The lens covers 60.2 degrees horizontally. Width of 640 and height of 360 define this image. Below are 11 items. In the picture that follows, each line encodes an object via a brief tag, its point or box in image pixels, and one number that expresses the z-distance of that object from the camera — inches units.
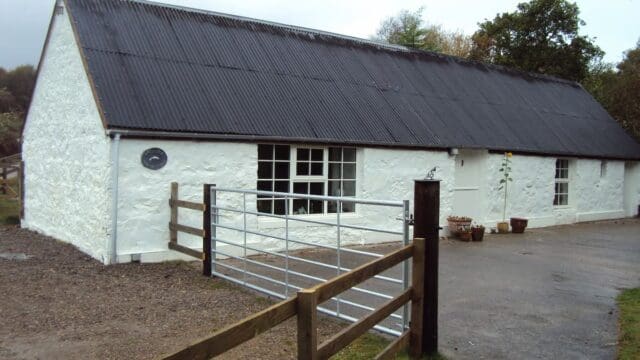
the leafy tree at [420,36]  1586.4
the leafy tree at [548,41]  1128.2
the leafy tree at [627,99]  892.6
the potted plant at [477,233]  534.3
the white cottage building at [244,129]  379.6
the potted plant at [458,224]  533.6
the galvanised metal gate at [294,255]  238.8
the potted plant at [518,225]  601.3
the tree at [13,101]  1333.0
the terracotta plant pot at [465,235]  530.6
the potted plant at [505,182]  599.2
